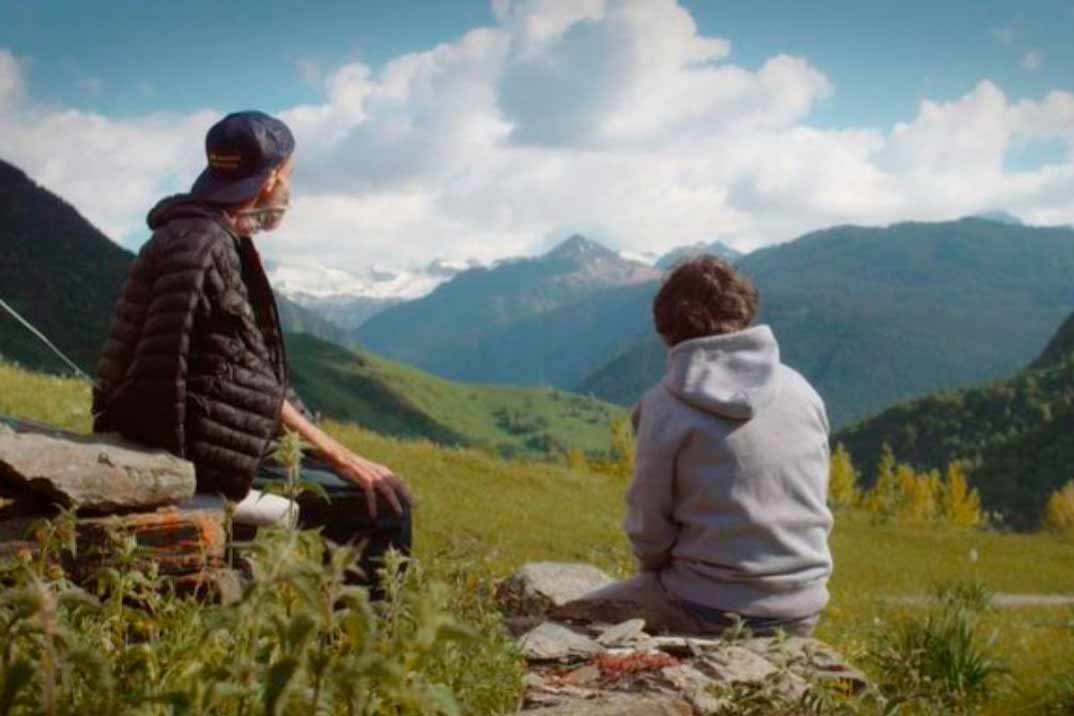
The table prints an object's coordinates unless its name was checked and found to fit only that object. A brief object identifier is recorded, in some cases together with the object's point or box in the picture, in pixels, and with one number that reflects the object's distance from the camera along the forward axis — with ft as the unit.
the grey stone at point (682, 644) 17.84
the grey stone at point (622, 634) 18.74
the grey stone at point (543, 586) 26.78
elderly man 17.44
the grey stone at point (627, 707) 13.61
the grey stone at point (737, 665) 16.25
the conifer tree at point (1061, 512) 150.30
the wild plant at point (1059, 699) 24.23
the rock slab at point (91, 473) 16.93
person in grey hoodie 19.62
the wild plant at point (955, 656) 25.03
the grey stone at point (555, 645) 17.62
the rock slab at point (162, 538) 16.44
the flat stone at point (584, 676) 16.39
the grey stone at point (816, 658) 14.47
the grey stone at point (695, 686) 14.98
